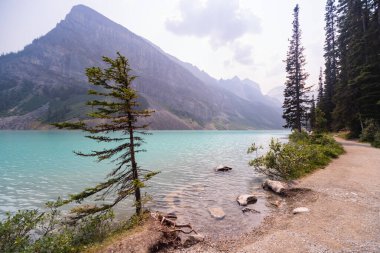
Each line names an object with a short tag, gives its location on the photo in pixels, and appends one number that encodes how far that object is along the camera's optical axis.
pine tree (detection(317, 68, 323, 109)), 82.53
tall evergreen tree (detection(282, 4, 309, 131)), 46.31
